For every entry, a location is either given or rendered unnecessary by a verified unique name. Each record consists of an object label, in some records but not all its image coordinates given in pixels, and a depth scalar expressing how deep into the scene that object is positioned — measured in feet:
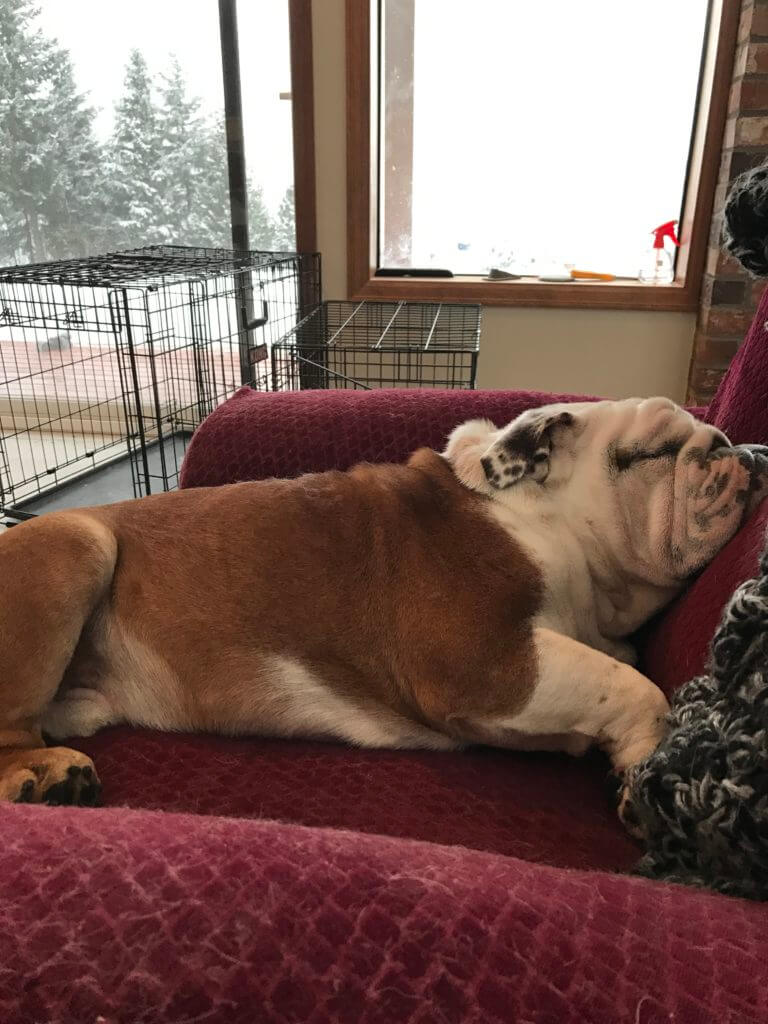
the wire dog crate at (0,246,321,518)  8.69
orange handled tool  10.36
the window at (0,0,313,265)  11.02
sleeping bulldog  3.65
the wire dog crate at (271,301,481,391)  9.36
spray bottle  10.25
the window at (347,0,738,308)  9.71
